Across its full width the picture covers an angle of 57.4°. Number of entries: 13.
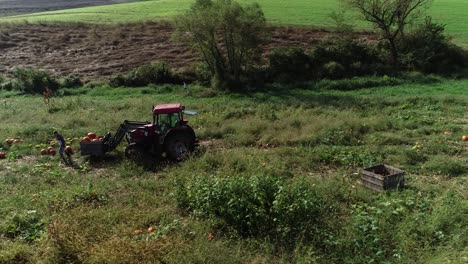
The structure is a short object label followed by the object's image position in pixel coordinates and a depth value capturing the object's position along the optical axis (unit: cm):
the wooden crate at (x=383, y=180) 1044
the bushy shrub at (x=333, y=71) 2931
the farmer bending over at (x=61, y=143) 1413
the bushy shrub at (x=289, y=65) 2964
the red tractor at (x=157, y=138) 1373
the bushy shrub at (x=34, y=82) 3028
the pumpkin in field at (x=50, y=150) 1491
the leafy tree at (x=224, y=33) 2653
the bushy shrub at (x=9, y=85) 3089
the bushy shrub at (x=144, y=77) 3084
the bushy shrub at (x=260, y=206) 809
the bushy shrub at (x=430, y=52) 3017
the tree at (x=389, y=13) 3055
